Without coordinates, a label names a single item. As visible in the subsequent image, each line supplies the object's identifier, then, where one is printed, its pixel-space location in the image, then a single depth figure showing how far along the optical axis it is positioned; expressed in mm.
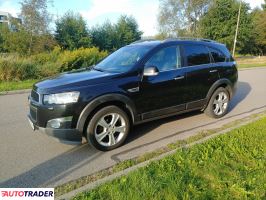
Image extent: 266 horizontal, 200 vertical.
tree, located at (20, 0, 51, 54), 23109
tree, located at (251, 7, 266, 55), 51000
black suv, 4410
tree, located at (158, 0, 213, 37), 46219
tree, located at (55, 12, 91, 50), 37938
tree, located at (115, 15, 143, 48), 42938
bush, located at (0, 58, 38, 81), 12773
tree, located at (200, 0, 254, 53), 40281
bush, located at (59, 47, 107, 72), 16062
